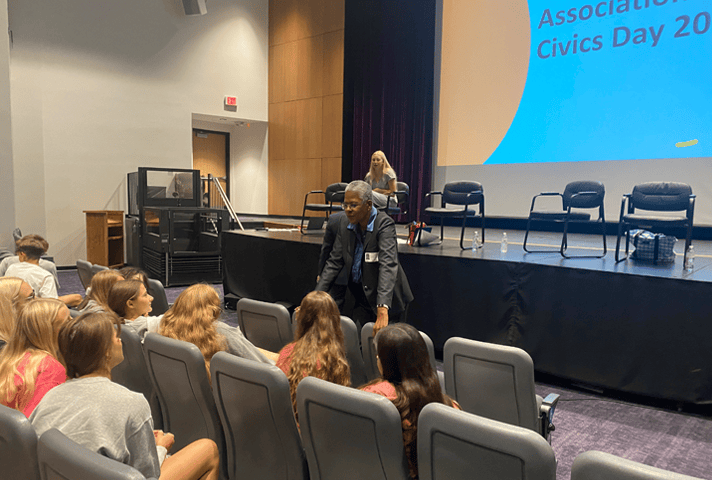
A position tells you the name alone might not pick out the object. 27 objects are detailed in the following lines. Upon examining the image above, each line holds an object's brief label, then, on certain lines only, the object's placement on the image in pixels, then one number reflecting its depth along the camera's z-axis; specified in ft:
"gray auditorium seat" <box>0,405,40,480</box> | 4.45
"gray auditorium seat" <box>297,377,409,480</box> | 4.78
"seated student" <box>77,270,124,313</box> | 9.25
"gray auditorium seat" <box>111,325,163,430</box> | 7.93
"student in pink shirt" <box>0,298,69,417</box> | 5.86
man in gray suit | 9.62
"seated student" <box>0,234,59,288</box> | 13.74
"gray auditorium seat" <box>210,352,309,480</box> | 5.64
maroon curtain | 29.09
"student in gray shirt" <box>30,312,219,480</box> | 4.65
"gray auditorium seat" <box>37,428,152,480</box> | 3.59
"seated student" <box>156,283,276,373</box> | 7.47
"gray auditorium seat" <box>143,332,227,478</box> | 6.45
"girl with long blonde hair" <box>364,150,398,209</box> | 19.34
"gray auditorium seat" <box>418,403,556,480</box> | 3.96
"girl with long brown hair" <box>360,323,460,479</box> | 5.15
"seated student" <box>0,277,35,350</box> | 8.37
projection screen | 19.20
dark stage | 10.69
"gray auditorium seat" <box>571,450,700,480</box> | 3.29
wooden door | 38.14
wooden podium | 29.35
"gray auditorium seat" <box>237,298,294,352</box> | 9.51
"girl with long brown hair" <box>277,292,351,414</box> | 6.79
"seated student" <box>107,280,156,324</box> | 8.52
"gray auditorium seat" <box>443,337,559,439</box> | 6.75
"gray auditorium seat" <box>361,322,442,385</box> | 8.23
